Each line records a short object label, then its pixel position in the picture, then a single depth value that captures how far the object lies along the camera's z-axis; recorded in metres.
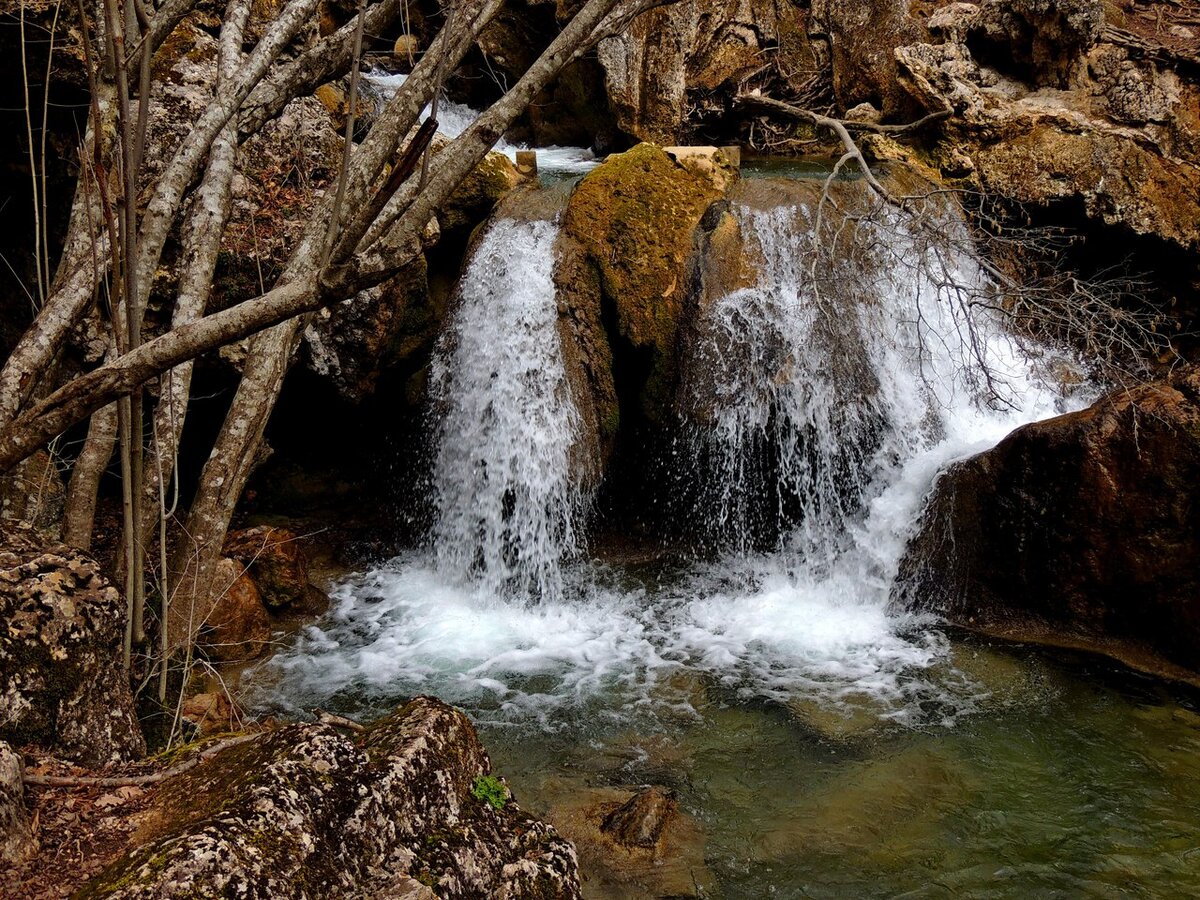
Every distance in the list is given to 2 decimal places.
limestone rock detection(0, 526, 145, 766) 2.19
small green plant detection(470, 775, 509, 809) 2.38
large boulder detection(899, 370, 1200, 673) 5.26
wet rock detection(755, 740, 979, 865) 3.88
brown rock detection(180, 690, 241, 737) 4.58
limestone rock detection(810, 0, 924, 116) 10.39
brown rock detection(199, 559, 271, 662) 5.74
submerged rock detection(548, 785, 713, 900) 3.62
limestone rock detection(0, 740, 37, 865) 1.75
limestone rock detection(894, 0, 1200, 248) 8.55
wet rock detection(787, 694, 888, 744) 4.80
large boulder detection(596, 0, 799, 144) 11.06
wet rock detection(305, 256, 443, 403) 6.82
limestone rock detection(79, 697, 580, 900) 1.66
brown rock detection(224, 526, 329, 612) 6.53
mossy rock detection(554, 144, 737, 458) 7.29
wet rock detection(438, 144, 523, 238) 7.95
